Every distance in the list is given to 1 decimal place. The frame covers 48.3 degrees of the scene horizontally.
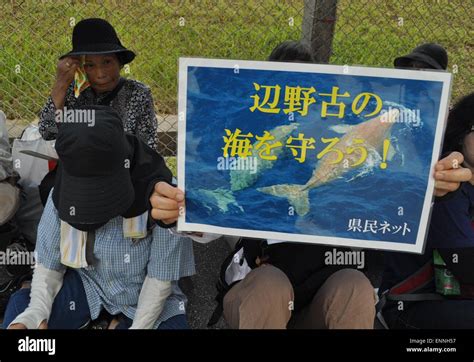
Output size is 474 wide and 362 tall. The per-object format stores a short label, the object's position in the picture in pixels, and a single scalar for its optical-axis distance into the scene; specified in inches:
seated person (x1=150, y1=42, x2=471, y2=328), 69.9
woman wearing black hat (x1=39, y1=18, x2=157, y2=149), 94.3
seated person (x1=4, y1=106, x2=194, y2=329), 68.4
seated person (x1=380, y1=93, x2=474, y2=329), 72.9
